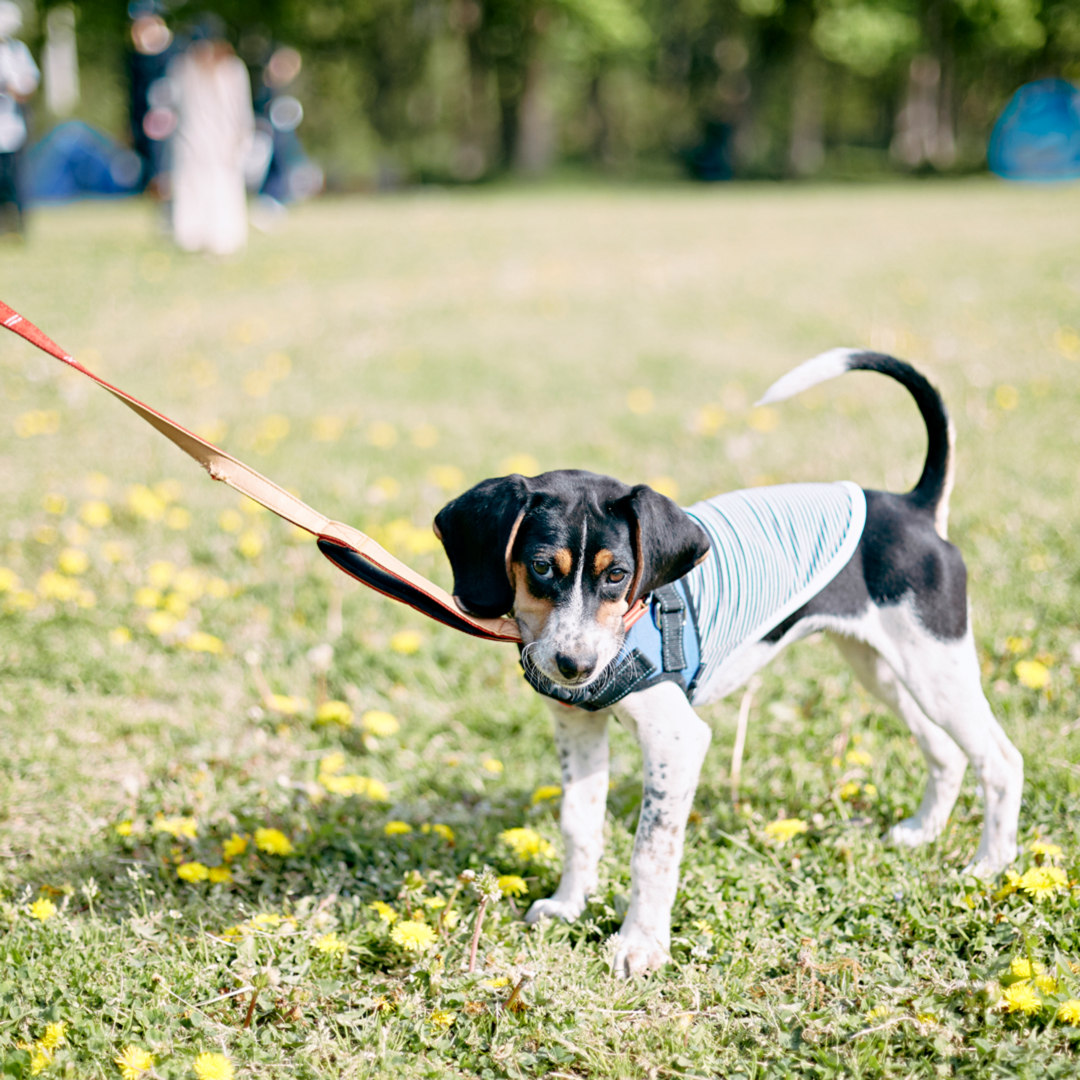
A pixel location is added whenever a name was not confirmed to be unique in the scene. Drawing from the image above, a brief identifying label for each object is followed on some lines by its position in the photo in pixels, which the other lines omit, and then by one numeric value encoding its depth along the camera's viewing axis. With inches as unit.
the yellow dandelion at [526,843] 117.3
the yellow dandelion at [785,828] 120.3
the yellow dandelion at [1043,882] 107.7
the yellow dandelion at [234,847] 122.5
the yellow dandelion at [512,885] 113.6
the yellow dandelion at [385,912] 110.8
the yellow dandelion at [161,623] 166.6
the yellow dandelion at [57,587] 177.5
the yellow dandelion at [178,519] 215.0
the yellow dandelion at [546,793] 133.4
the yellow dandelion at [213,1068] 90.0
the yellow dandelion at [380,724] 144.9
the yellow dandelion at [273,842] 119.9
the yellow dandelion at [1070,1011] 93.4
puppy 99.5
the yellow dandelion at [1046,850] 118.1
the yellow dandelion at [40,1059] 91.7
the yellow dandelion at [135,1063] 91.0
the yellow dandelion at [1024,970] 98.0
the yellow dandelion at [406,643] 167.2
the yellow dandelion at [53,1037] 94.9
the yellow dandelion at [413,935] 102.0
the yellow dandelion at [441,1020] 100.2
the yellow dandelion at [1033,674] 146.6
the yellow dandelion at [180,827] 123.0
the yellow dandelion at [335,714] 152.9
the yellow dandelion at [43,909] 109.5
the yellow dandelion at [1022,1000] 94.4
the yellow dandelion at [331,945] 105.6
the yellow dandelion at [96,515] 211.0
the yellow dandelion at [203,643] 164.2
